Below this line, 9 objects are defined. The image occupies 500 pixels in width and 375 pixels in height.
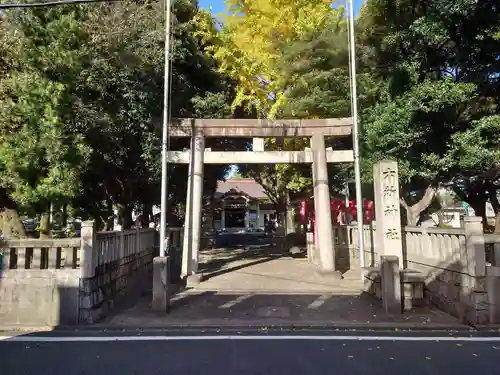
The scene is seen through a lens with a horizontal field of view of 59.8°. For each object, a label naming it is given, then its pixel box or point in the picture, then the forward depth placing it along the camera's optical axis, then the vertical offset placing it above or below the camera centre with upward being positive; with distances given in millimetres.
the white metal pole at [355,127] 12594 +2789
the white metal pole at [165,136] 11086 +2298
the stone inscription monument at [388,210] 10461 +312
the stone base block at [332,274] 12508 -1486
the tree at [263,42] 16016 +6942
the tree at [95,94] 8422 +3202
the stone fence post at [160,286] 8969 -1269
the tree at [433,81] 9484 +3373
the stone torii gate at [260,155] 12977 +2131
